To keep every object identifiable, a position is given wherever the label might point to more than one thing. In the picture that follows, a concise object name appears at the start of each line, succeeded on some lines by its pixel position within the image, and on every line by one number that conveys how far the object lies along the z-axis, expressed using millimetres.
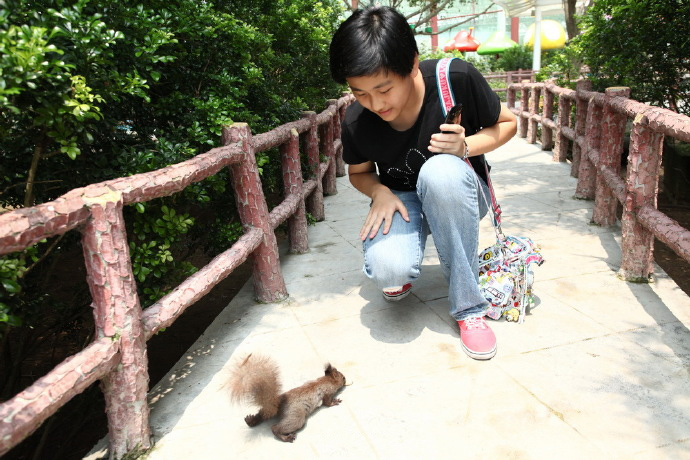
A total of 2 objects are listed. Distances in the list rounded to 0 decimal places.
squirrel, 1824
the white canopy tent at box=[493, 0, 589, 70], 14875
